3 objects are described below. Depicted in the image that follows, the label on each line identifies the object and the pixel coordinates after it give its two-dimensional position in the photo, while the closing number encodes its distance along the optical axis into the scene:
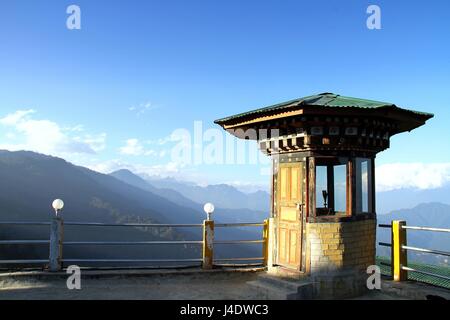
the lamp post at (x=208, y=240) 9.05
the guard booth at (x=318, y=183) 7.55
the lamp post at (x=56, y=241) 8.42
